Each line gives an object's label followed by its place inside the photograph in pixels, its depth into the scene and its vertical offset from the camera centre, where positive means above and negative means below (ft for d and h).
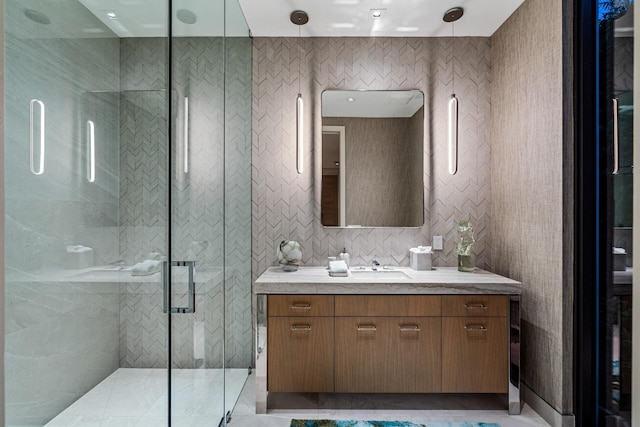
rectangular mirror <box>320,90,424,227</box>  9.63 +1.40
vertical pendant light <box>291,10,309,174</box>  8.95 +2.13
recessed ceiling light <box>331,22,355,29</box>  9.07 +4.48
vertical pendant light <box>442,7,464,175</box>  9.34 +2.05
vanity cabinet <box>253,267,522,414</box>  7.66 -2.46
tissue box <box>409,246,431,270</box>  9.18 -1.09
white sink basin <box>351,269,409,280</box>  8.30 -1.38
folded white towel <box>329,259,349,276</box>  8.42 -1.20
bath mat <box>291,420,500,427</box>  7.27 -3.98
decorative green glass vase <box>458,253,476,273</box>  8.92 -1.13
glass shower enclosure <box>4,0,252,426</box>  2.72 +0.01
